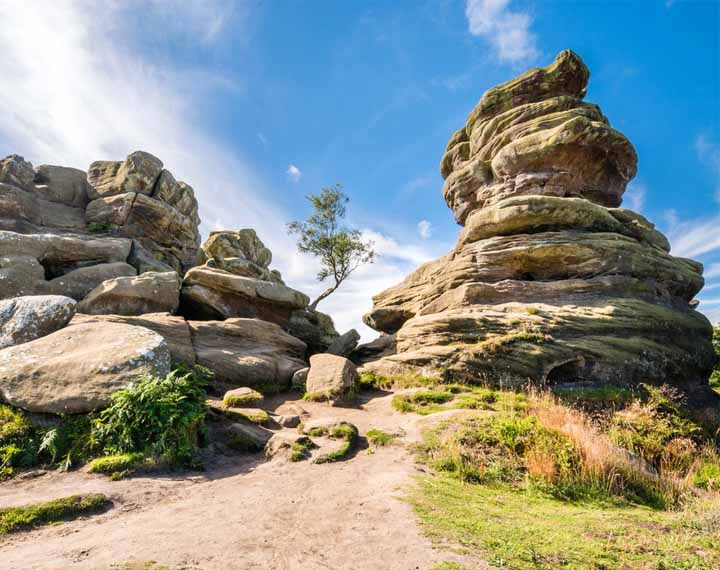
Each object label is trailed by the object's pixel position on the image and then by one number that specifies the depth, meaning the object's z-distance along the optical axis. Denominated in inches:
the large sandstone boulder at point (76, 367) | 364.8
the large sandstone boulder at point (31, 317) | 483.8
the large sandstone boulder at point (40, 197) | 1087.6
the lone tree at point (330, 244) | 1750.7
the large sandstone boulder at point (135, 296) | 735.7
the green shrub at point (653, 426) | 429.7
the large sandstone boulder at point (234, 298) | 928.3
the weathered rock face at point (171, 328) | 629.6
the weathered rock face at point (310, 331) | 1086.4
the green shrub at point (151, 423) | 331.3
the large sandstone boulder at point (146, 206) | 1349.7
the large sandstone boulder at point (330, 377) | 636.1
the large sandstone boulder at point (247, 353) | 695.7
